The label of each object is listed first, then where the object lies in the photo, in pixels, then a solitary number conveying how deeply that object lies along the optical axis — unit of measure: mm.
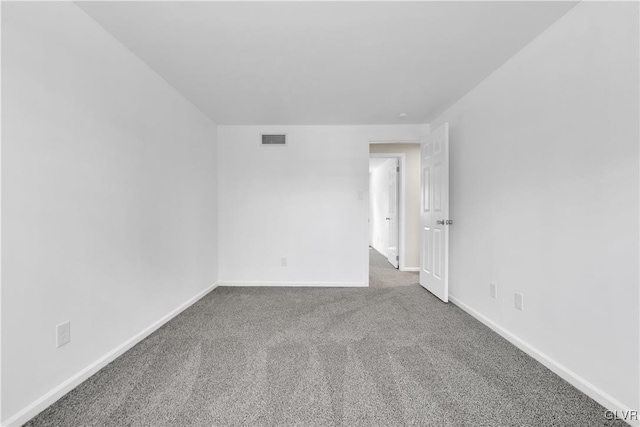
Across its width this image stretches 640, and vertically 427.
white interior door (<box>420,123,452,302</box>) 2844
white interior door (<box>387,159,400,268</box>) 4844
